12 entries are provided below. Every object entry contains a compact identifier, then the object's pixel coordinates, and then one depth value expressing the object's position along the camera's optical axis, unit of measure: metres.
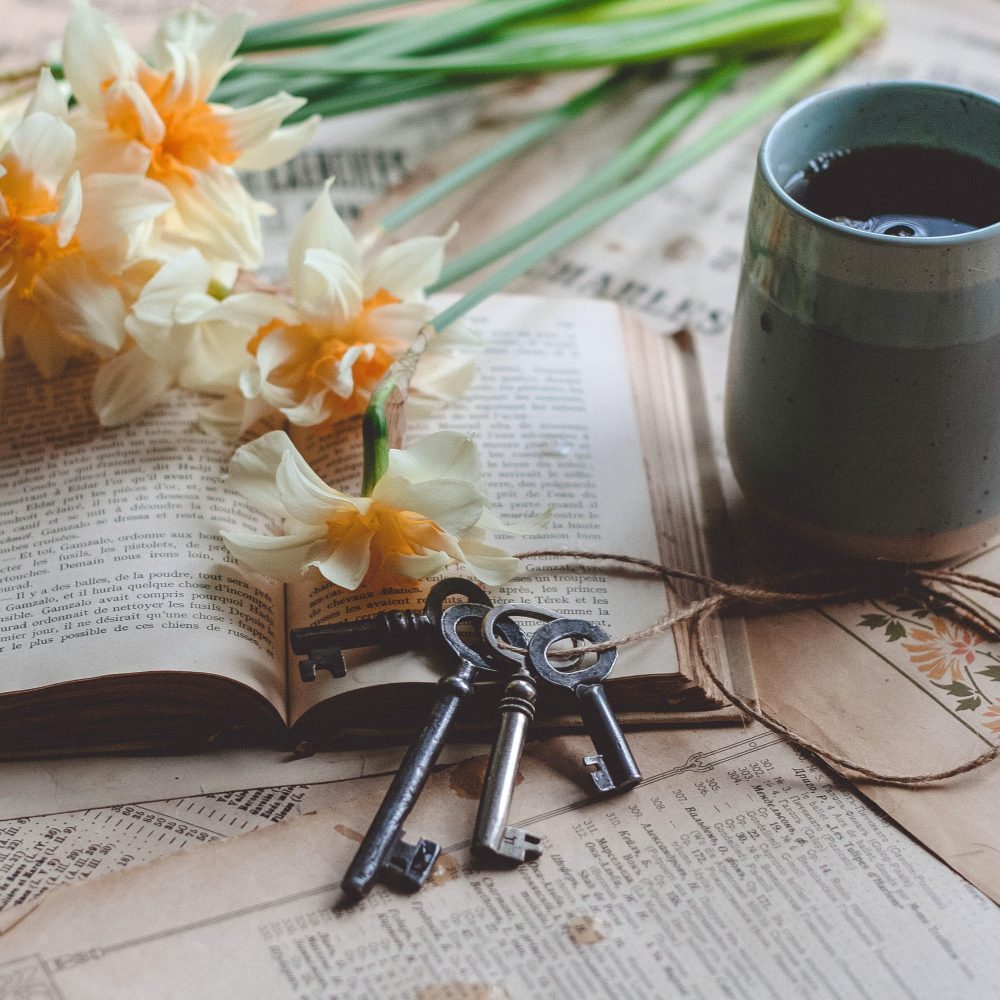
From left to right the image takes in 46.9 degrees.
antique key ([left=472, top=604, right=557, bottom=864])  0.62
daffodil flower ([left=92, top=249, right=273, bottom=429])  0.77
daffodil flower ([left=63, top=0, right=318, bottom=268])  0.76
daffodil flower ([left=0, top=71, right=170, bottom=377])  0.72
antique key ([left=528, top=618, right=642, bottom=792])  0.66
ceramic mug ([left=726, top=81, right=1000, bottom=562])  0.63
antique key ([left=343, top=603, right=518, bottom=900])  0.61
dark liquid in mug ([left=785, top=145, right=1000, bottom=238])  0.71
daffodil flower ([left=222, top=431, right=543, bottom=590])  0.67
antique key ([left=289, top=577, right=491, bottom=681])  0.68
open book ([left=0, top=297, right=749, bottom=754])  0.69
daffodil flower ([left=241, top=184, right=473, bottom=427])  0.76
